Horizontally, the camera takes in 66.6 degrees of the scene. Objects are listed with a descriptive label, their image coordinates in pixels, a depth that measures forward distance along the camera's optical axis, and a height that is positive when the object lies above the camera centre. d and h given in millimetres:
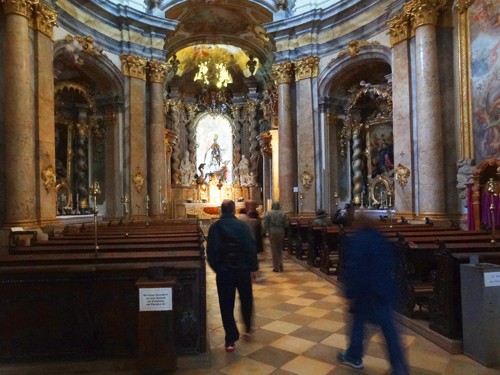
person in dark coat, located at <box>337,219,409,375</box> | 2838 -649
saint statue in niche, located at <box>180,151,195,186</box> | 24375 +1880
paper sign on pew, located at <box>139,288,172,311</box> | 3209 -829
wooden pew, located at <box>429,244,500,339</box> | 3844 -984
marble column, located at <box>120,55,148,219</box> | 15383 +2839
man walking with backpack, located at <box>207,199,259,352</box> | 3854 -624
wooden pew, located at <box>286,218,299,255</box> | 11066 -1209
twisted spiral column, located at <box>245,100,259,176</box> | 24828 +4312
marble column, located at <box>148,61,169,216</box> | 16172 +2498
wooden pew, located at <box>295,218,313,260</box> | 9945 -1176
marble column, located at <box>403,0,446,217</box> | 10664 +2290
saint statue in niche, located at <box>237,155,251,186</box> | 24625 +1802
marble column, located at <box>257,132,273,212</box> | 20891 +1673
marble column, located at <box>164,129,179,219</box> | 21531 +2451
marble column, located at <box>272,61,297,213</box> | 16188 +2436
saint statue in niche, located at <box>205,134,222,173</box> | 25594 +2879
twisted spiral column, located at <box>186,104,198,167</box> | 25312 +4628
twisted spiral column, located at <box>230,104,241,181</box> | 25734 +4491
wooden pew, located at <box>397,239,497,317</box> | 4734 -903
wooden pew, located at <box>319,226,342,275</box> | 7773 -1112
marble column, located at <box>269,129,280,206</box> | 19188 +1884
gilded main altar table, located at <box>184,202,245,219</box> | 22391 -602
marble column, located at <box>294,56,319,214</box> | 15633 +2609
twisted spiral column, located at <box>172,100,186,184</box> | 24078 +4625
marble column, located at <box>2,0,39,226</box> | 9367 +2060
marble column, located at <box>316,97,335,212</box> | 15656 +1715
